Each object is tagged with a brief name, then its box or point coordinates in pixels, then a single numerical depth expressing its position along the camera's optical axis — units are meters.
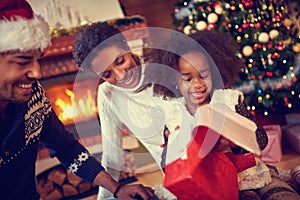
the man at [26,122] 0.99
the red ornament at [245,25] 2.18
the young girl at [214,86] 1.12
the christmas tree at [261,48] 2.15
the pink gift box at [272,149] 2.02
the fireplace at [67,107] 2.35
